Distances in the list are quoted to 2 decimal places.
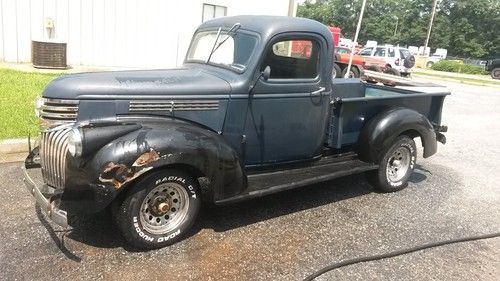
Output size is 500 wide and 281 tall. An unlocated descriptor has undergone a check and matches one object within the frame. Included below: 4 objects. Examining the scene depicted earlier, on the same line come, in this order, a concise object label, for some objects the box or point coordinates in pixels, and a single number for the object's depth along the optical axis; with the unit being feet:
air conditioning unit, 37.27
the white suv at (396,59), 69.00
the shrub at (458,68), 126.72
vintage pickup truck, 11.19
